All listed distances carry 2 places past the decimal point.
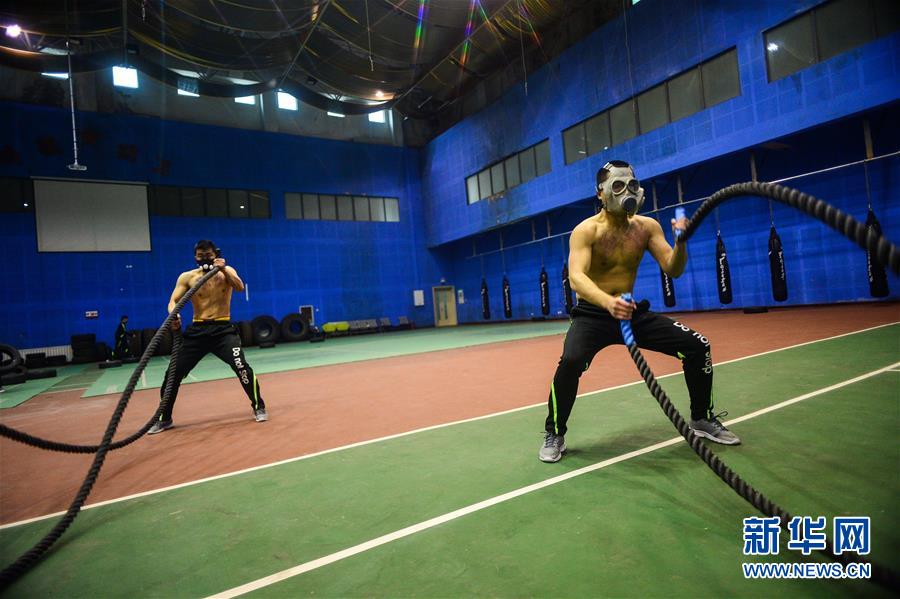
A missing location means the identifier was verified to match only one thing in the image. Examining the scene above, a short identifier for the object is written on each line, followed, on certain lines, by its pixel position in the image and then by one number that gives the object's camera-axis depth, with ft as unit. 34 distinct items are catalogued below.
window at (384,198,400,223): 85.10
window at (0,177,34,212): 56.44
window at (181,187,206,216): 66.69
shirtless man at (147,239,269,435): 16.36
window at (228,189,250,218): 70.18
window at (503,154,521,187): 67.56
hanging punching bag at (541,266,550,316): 64.44
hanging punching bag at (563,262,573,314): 57.68
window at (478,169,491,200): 72.93
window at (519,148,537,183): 64.90
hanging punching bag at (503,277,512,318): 70.42
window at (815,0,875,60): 35.83
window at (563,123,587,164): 57.41
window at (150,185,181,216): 64.64
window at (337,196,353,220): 79.87
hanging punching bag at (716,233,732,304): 44.74
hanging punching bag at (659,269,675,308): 48.96
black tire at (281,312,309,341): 70.74
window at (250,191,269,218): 71.72
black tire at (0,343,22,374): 37.88
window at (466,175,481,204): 75.61
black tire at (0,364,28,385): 37.96
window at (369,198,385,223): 83.35
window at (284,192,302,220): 74.79
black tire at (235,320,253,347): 65.89
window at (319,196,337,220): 78.07
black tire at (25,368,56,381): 41.46
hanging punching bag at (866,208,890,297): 34.48
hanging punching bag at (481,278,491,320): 75.82
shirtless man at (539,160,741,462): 10.16
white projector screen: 58.34
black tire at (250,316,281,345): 68.03
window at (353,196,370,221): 81.41
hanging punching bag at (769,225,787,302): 40.19
